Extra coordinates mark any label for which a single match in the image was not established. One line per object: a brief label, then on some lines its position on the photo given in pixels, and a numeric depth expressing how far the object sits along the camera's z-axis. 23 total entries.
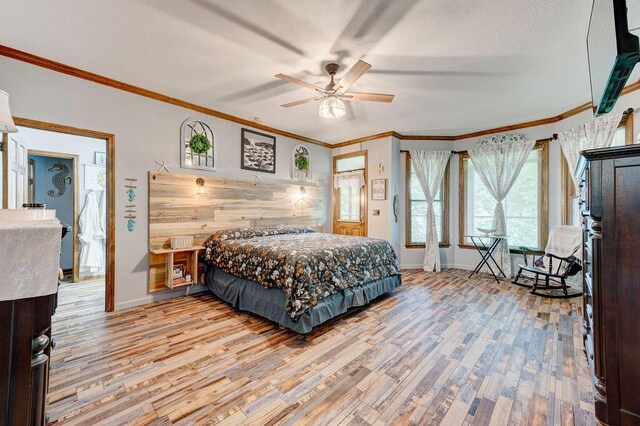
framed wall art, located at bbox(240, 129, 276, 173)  4.41
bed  2.57
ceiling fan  2.53
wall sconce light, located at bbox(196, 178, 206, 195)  3.81
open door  2.47
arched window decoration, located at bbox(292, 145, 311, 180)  5.20
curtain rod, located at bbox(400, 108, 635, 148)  3.20
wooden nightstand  3.41
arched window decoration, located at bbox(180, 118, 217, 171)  3.71
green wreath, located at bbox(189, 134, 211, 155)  3.77
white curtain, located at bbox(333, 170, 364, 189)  5.53
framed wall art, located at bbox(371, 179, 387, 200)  5.12
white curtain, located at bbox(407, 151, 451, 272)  5.13
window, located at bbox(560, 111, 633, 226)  3.93
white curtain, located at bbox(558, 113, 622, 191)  3.38
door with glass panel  5.49
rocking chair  3.37
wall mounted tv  1.50
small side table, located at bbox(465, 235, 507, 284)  4.44
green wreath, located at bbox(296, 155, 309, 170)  5.23
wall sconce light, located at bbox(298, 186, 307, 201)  5.25
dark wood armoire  1.25
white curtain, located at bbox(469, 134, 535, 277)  4.51
